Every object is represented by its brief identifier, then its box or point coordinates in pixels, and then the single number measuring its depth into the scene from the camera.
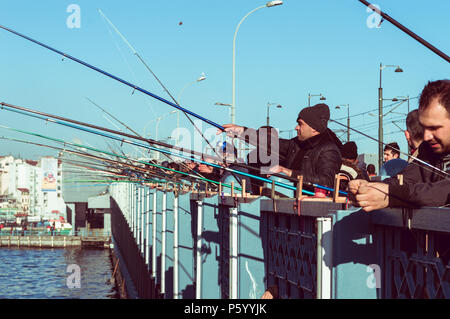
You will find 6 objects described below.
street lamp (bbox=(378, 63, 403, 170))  26.64
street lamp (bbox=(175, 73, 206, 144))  38.21
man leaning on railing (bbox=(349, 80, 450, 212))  4.07
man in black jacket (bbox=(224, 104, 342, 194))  6.20
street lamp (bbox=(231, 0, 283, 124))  23.23
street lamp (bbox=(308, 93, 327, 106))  31.02
